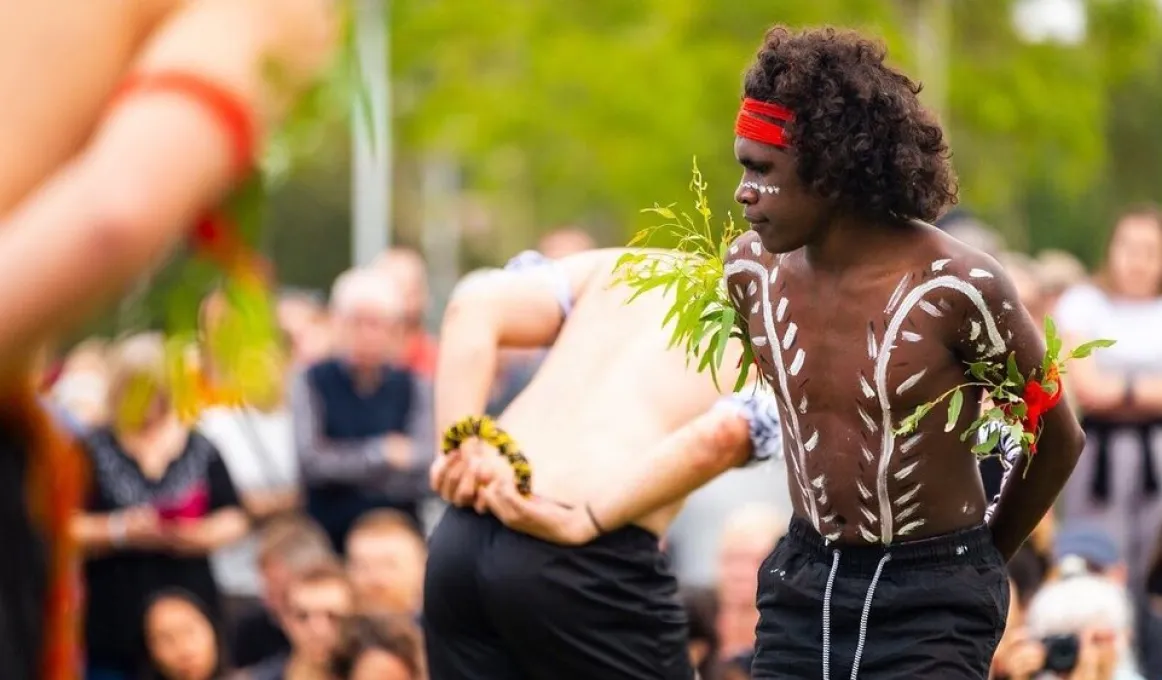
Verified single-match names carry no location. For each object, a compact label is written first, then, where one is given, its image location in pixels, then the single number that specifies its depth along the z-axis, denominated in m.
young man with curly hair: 7.61
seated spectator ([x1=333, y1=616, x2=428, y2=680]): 13.81
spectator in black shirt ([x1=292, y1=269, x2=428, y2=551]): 18.11
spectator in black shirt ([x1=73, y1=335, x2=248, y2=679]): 15.37
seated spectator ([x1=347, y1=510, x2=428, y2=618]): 16.15
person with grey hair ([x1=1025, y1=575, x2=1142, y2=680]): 11.83
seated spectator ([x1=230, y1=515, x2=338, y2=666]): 16.00
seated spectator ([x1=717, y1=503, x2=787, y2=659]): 14.33
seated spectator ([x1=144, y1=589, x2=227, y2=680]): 14.91
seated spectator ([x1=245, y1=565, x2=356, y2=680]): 14.35
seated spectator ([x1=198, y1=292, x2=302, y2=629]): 18.28
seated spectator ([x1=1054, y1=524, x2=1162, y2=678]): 14.23
